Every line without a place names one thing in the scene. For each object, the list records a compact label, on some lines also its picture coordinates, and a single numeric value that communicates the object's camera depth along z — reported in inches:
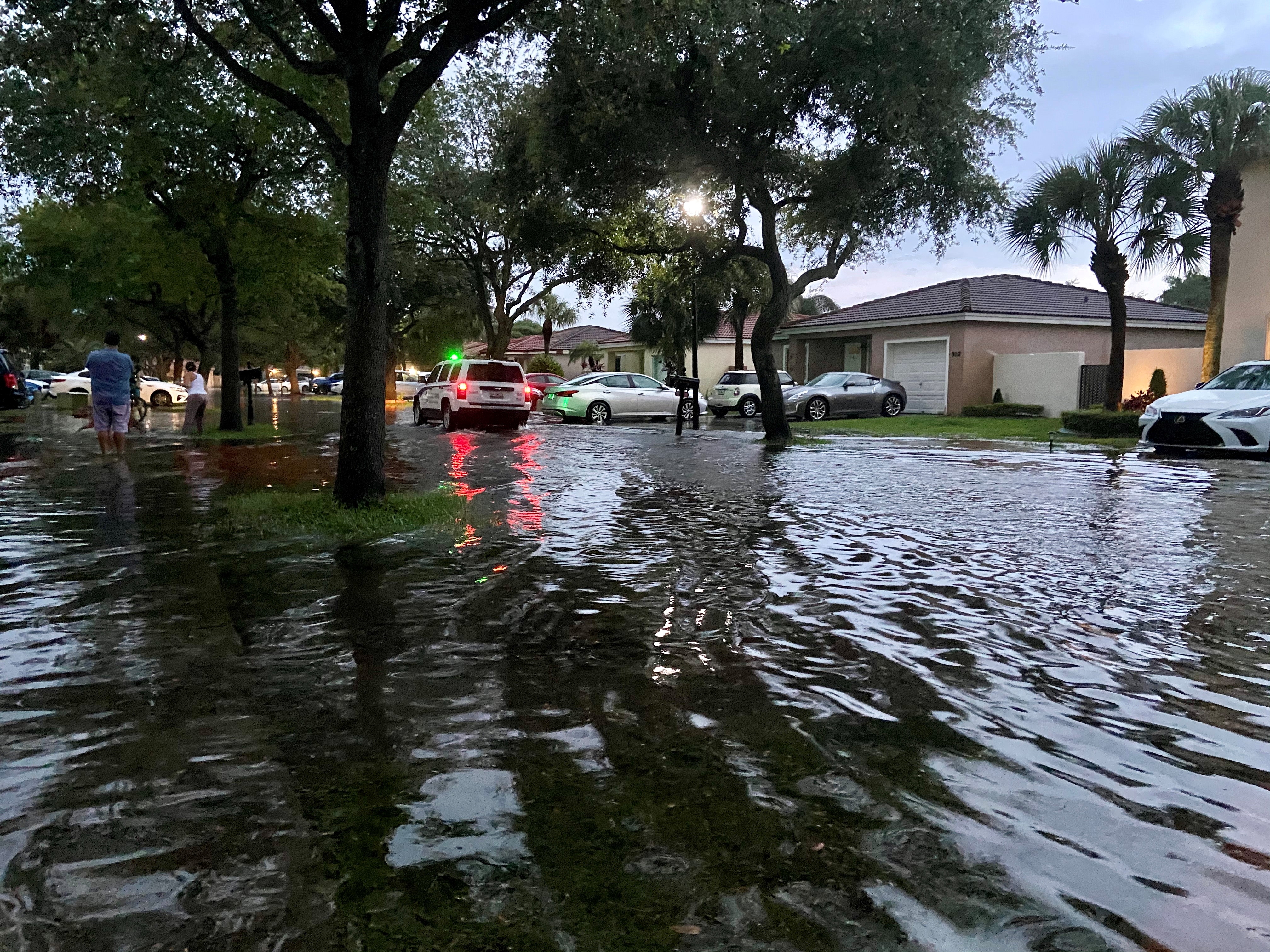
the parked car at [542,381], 1595.7
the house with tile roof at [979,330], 1288.1
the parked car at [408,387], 1961.1
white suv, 967.6
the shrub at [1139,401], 1031.0
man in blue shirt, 553.6
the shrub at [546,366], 2101.4
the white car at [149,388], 1742.1
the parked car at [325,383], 3161.9
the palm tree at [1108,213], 893.8
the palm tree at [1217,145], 823.7
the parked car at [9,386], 891.4
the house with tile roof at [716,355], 1984.5
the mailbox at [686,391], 918.4
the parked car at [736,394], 1336.1
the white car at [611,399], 1180.5
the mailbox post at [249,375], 885.2
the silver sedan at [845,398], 1202.6
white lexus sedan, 626.2
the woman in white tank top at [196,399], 818.8
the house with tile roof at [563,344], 2497.5
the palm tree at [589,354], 2223.2
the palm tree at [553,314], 2143.2
